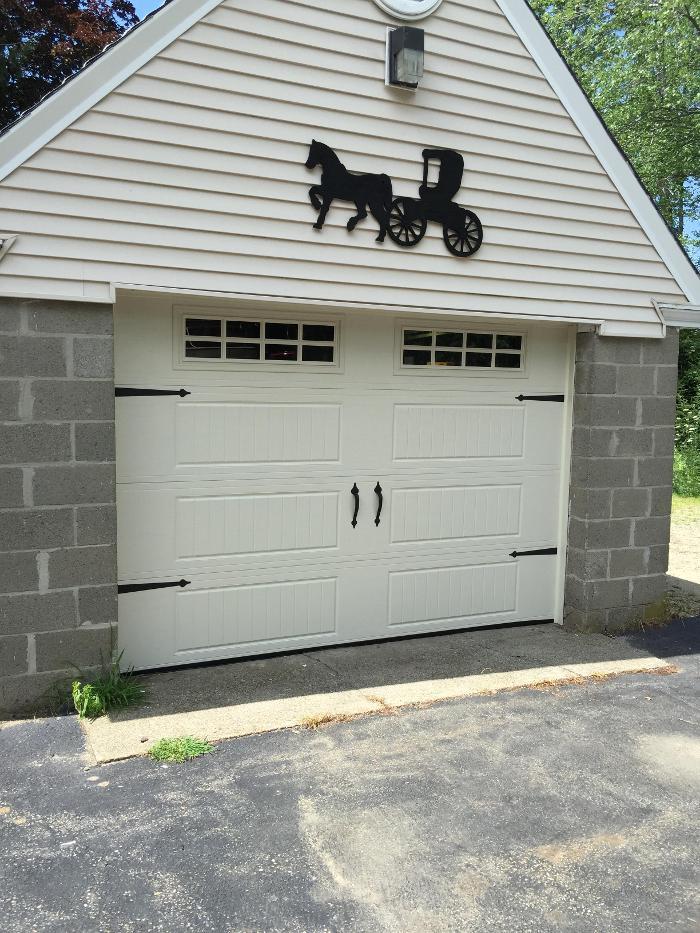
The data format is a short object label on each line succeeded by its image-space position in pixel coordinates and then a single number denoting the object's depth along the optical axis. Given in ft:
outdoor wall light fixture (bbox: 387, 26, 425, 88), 16.38
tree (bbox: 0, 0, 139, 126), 41.22
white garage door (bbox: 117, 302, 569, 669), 16.53
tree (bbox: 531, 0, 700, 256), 52.24
